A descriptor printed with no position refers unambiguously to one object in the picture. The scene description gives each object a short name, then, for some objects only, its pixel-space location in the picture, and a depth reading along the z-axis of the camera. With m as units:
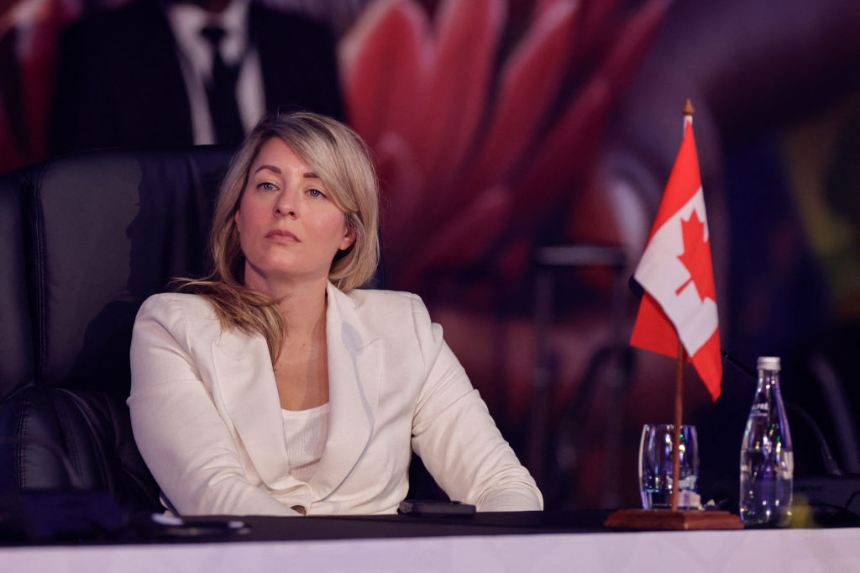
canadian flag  6.04
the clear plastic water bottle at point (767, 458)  6.12
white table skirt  5.74
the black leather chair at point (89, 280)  6.53
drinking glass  6.19
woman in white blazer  6.44
